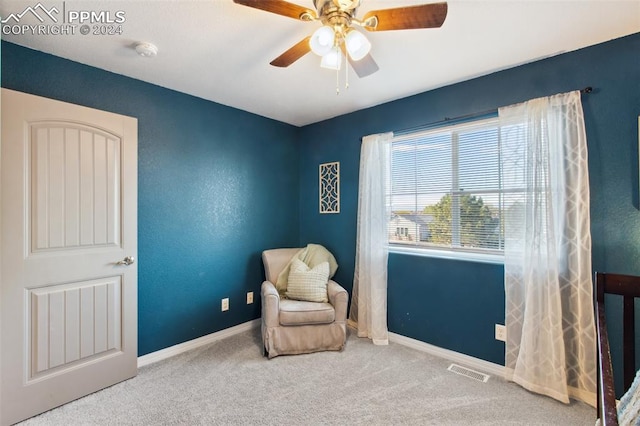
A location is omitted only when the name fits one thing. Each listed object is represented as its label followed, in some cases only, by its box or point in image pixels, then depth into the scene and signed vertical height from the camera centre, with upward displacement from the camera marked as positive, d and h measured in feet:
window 7.83 +0.76
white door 5.74 -0.78
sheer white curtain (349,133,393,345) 9.39 -0.80
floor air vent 7.34 -4.03
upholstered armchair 8.29 -3.08
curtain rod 6.41 +2.68
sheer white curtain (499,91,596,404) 6.32 -0.98
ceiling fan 4.16 +2.90
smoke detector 6.29 +3.60
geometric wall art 11.12 +1.07
